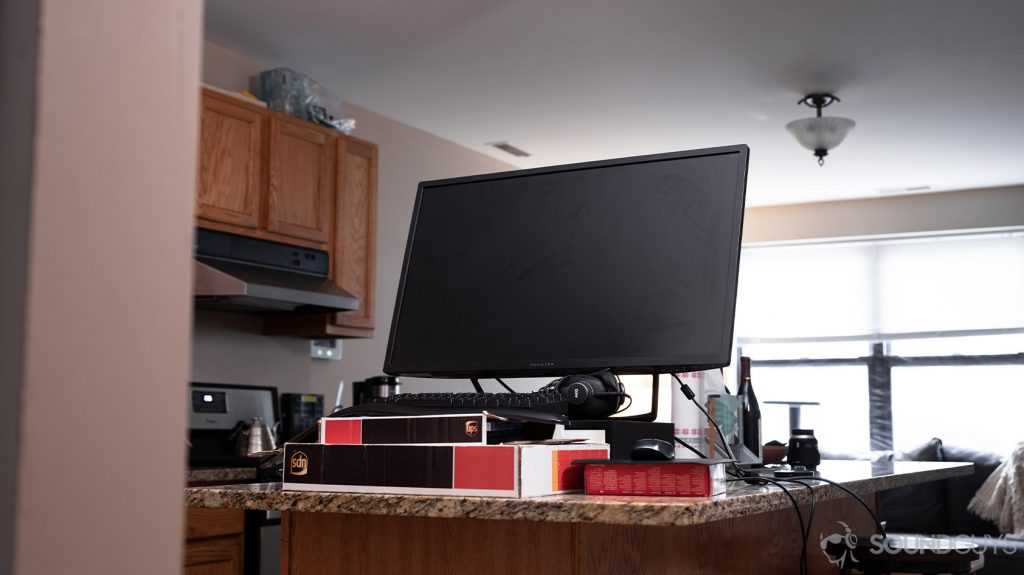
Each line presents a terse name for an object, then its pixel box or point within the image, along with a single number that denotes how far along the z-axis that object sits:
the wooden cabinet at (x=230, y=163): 3.79
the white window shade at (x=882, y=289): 6.81
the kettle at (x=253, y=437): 3.90
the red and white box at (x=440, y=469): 1.13
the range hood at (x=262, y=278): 3.56
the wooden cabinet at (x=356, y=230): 4.41
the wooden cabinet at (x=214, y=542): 3.37
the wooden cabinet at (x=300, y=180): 4.11
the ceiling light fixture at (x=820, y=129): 4.84
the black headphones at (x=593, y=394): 1.42
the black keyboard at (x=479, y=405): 1.30
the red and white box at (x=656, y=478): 1.11
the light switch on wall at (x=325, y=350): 4.72
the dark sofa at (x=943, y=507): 5.53
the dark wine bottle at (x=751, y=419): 2.07
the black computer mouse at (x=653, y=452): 1.16
